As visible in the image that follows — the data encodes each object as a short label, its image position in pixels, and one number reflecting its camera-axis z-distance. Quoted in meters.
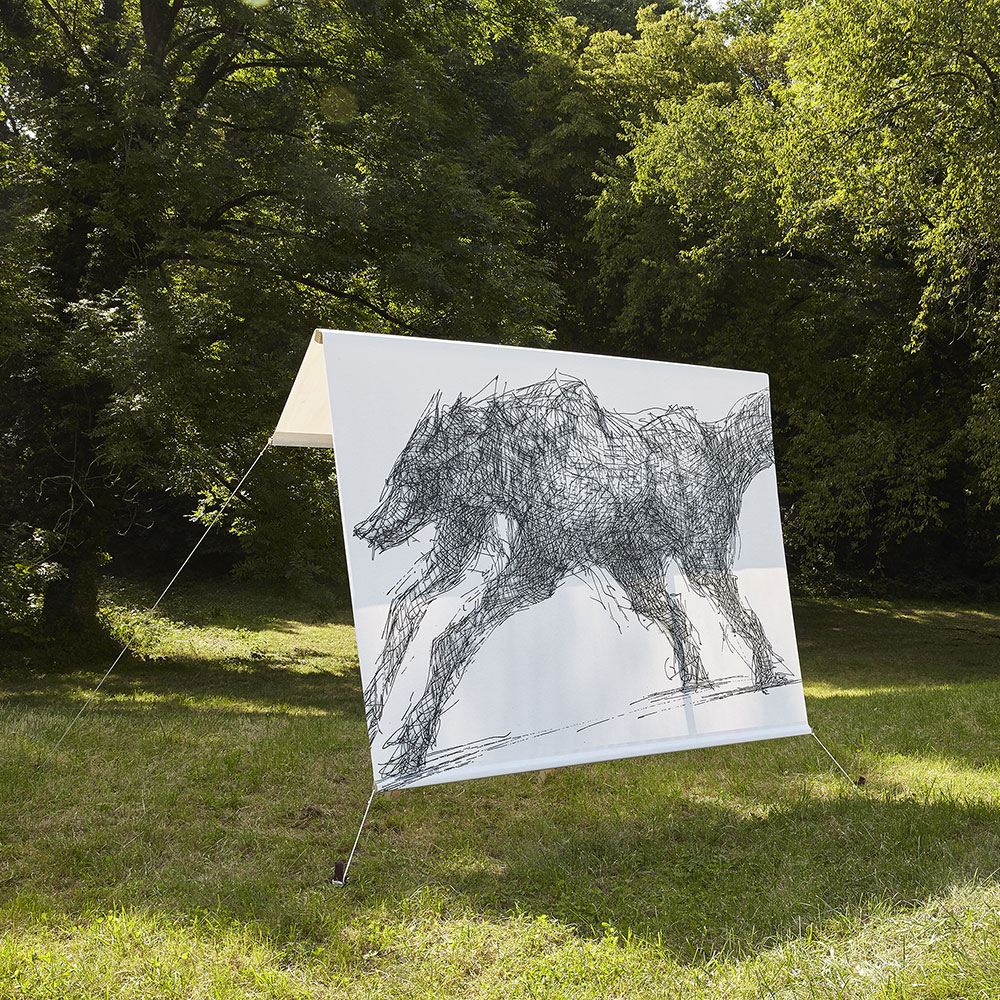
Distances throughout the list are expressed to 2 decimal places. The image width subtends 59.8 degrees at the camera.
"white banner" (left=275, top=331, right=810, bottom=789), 4.25
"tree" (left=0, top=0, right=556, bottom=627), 9.58
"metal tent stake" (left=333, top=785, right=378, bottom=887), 3.93
